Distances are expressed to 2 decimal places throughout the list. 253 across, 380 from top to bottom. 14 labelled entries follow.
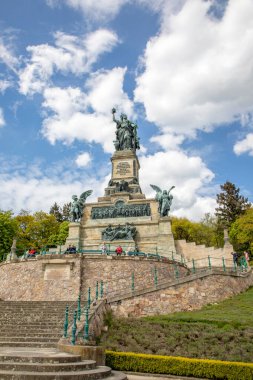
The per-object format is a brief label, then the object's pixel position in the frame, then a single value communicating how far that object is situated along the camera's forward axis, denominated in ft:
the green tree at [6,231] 128.98
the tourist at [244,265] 79.84
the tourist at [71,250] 70.49
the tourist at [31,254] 71.81
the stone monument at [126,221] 101.71
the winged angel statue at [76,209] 111.24
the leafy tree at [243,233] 132.16
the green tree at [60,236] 154.92
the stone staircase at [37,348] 24.31
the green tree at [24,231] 155.12
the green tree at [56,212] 200.58
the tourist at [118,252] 71.61
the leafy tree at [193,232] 177.58
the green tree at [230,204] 172.45
